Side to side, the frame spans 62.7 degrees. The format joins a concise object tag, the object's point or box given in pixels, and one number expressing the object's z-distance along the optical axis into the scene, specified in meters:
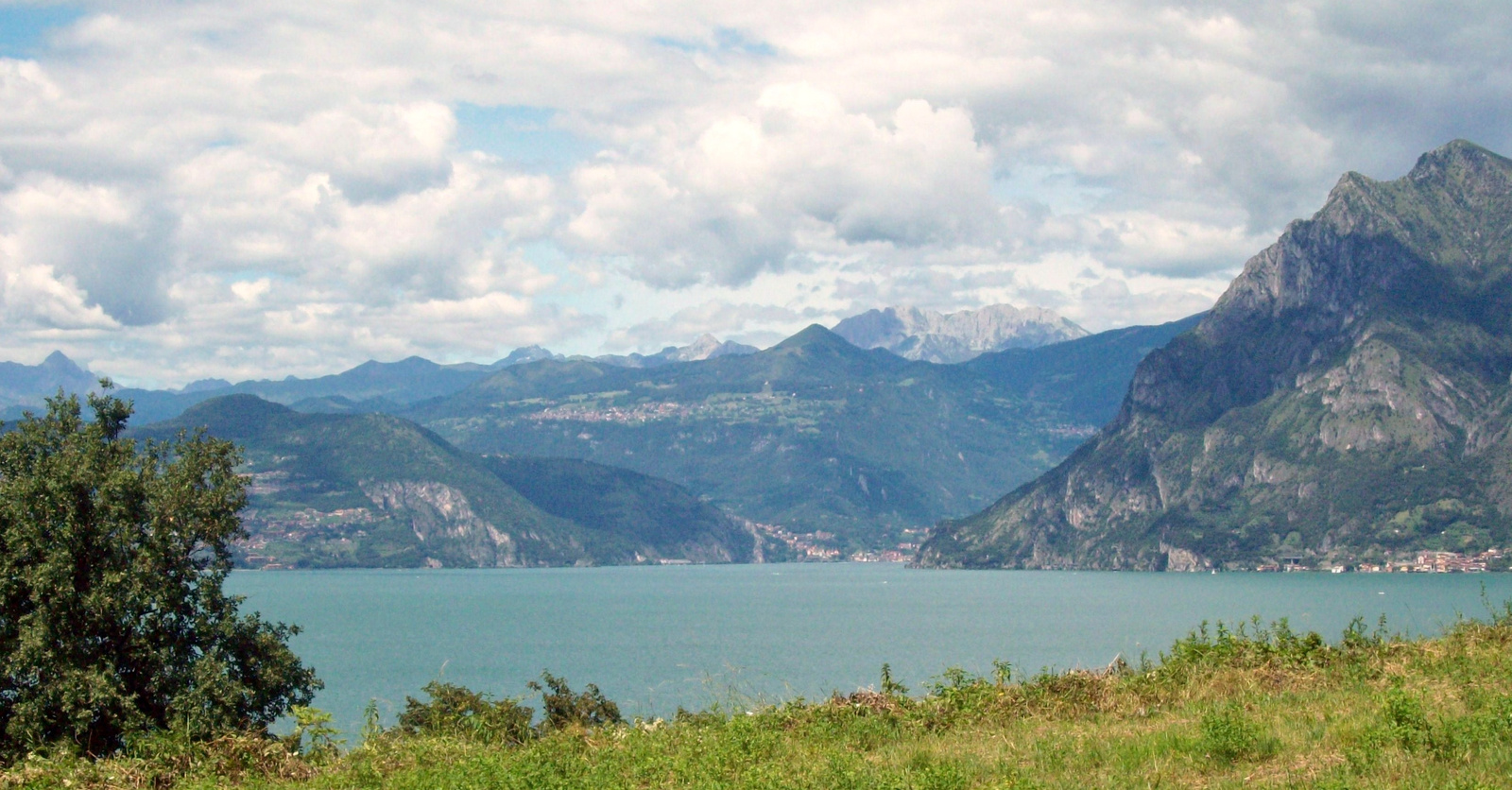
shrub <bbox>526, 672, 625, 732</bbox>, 34.97
